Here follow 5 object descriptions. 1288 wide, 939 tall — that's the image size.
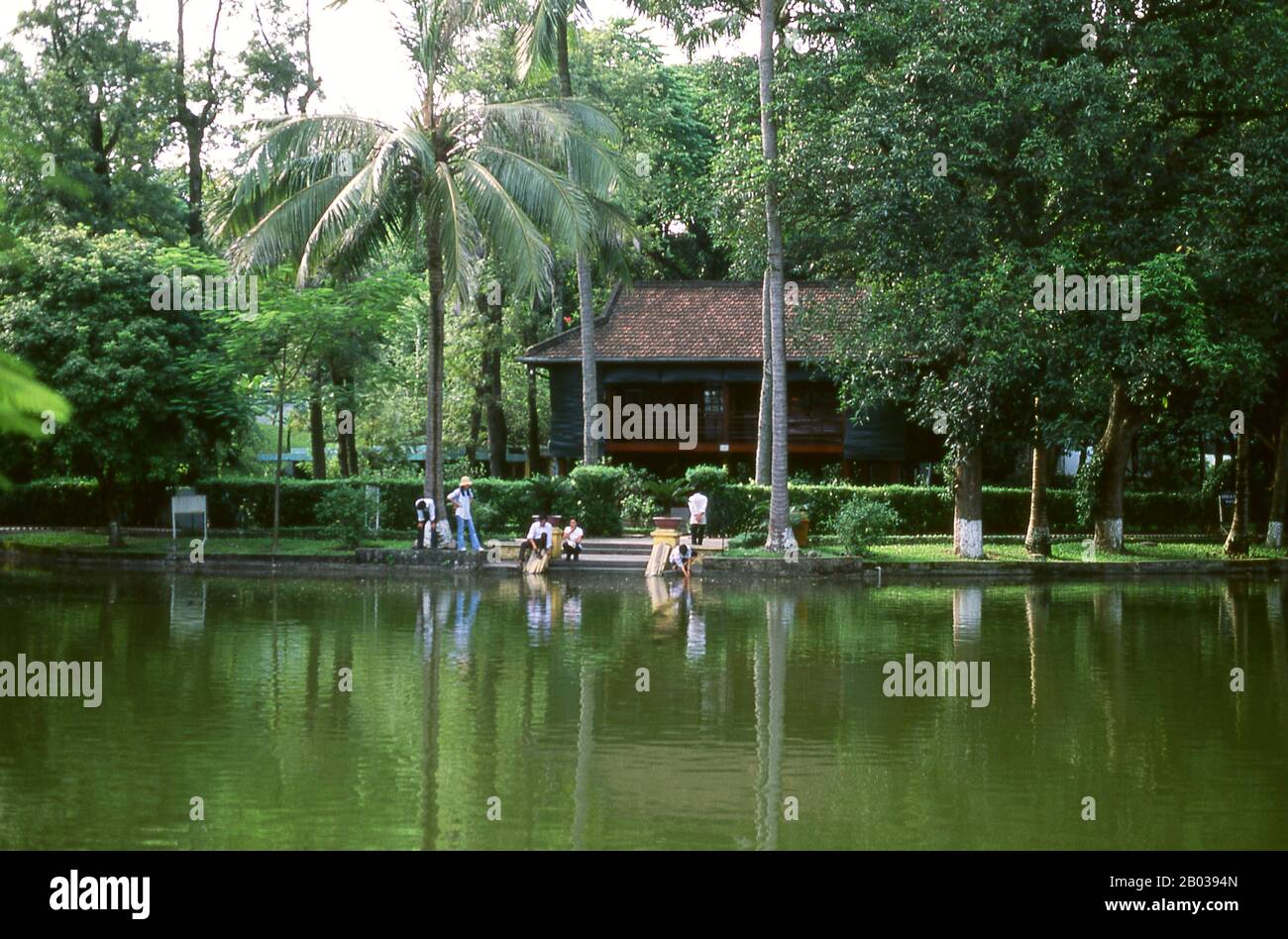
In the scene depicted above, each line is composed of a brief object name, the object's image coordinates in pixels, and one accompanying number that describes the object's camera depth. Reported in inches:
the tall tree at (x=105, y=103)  1389.0
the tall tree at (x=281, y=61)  1601.9
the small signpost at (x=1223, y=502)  1472.7
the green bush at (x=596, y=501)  1190.3
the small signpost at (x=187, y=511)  1155.9
